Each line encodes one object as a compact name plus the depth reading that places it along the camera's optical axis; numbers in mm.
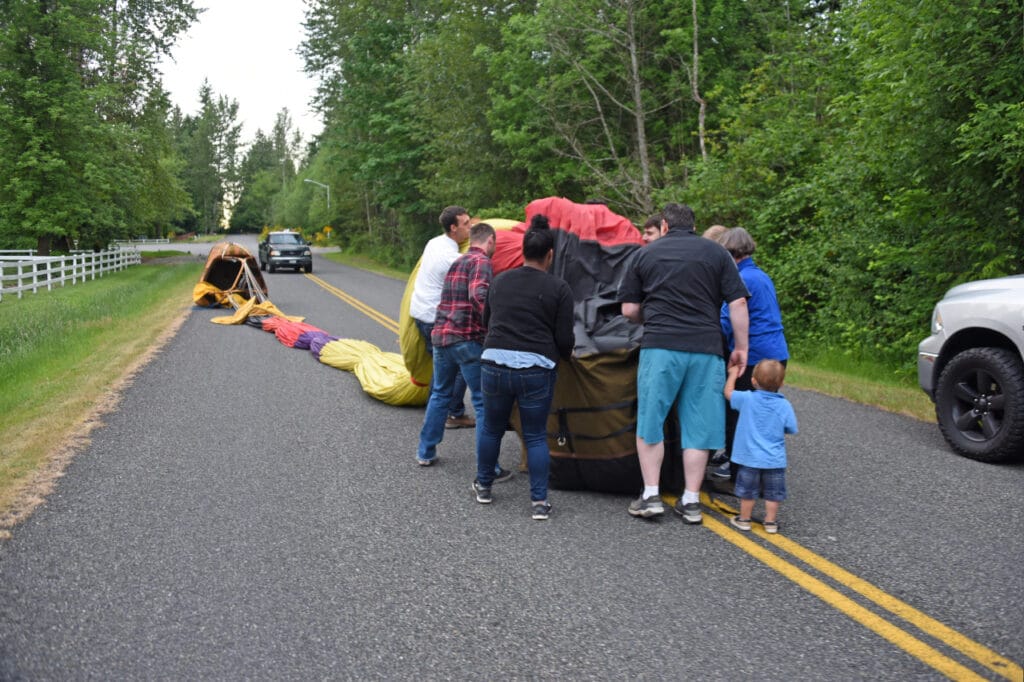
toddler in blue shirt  5207
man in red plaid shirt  6289
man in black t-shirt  5301
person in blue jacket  5805
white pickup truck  6629
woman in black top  5359
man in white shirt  7309
